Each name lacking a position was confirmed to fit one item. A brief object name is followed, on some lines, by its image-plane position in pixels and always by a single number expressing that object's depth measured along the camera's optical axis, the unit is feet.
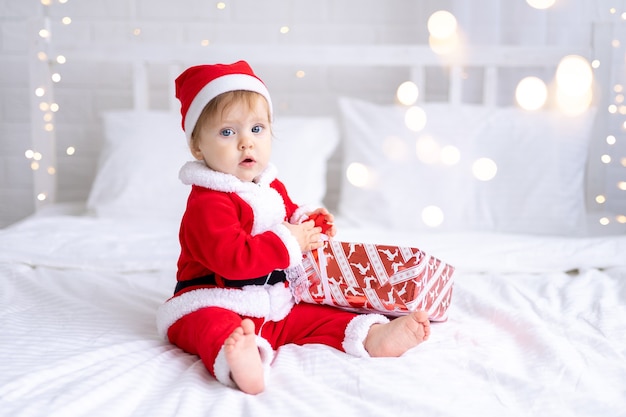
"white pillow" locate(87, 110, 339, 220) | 6.30
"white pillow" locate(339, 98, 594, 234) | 6.16
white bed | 2.71
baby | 3.23
